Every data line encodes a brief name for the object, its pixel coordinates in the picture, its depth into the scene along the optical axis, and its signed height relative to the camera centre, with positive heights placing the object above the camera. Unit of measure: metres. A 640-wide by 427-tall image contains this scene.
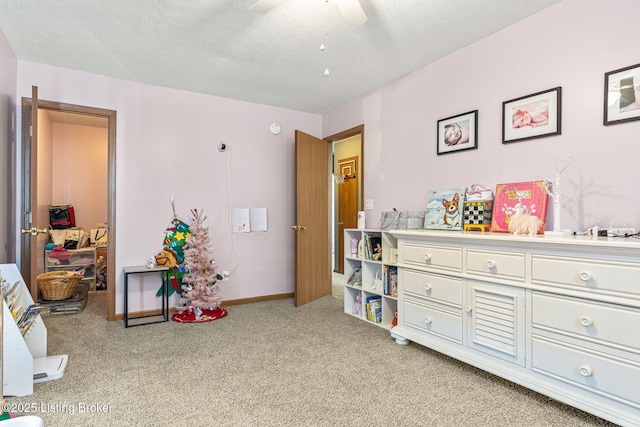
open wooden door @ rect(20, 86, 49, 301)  3.13 -0.07
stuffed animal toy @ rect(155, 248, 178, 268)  3.60 -0.49
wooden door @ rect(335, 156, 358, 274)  5.77 +0.23
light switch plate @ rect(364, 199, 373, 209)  3.92 +0.10
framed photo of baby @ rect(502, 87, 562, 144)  2.29 +0.68
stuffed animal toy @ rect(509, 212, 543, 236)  2.16 -0.07
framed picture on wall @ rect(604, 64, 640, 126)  1.95 +0.69
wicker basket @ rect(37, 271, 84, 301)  3.82 -0.82
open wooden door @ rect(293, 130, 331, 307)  4.11 -0.08
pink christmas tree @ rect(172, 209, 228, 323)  3.55 -0.72
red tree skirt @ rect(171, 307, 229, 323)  3.50 -1.08
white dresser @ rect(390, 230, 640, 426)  1.62 -0.56
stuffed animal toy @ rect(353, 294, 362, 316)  3.63 -1.00
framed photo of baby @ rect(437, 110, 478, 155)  2.81 +0.68
